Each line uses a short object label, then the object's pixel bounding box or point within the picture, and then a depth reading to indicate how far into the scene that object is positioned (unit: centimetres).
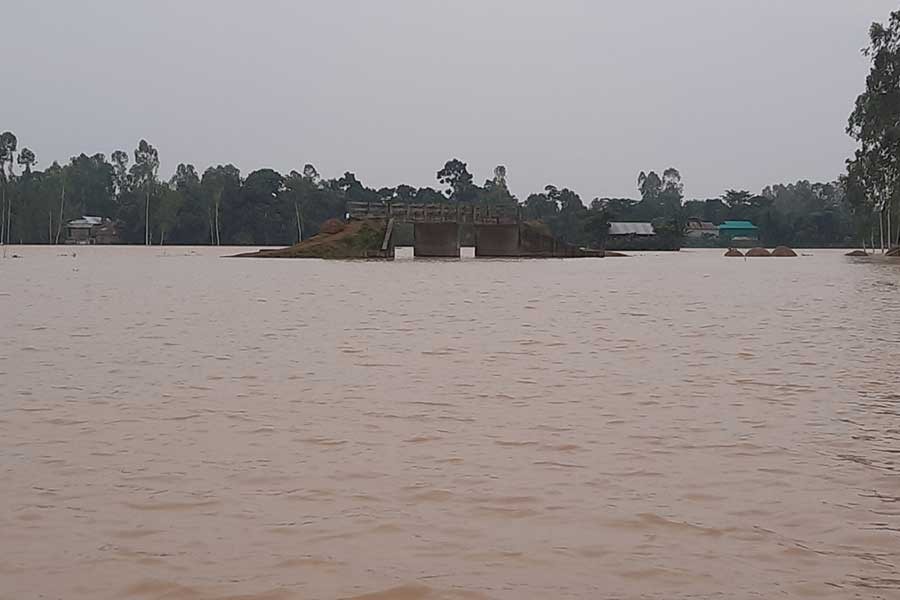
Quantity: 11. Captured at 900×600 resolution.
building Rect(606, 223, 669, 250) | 12556
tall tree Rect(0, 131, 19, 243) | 14038
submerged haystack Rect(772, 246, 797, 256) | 9656
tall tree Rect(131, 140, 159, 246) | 14675
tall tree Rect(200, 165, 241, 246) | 13112
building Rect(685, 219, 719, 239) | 16338
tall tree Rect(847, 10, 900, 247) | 6731
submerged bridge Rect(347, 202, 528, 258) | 6794
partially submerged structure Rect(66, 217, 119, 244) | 14212
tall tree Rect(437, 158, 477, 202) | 15838
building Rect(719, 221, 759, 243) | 15525
